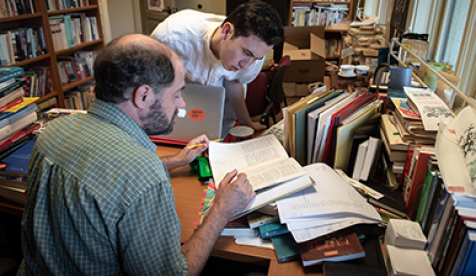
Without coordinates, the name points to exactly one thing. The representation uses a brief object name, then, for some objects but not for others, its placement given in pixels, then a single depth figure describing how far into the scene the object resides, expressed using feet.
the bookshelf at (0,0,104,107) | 9.05
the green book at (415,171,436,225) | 2.75
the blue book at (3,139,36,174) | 4.12
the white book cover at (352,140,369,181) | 3.82
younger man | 4.52
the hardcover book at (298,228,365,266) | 2.80
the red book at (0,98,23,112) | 4.49
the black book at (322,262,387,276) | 2.66
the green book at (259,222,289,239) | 3.10
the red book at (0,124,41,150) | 4.45
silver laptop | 4.86
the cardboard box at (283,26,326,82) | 11.94
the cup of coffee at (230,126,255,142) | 4.82
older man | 2.35
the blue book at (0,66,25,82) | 4.53
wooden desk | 2.86
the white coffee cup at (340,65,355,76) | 6.28
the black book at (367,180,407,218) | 3.23
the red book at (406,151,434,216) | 2.99
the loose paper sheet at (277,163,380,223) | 3.07
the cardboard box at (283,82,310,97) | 12.46
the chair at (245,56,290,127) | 8.83
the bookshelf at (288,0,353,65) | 13.61
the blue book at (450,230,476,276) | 2.14
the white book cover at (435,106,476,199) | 2.29
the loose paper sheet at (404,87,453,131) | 3.24
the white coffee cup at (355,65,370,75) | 6.43
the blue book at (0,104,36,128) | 4.46
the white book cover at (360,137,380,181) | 3.76
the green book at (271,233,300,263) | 2.92
